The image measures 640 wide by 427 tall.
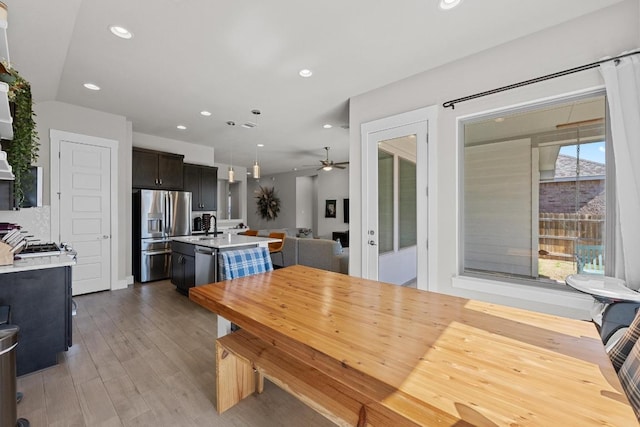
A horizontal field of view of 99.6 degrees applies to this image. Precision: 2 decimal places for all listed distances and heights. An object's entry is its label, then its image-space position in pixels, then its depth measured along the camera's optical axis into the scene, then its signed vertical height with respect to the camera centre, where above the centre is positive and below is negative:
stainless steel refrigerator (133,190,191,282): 4.78 -0.29
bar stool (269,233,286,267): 5.70 -0.69
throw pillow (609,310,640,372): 1.07 -0.54
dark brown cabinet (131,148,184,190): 4.91 +0.83
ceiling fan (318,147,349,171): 6.53 +1.20
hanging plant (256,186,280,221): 9.93 +0.38
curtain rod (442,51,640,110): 1.92 +1.08
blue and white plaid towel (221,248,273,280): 2.16 -0.42
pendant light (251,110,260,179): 4.03 +0.70
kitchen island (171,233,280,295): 3.55 -0.60
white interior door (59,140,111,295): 3.89 +0.06
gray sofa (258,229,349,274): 5.07 -0.82
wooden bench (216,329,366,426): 1.16 -0.84
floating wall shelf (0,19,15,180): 1.48 +0.65
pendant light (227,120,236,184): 4.50 +0.71
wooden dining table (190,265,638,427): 0.73 -0.52
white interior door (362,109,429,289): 2.95 +0.15
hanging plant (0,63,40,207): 2.14 +0.65
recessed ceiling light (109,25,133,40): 2.19 +1.51
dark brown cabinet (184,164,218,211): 5.96 +0.64
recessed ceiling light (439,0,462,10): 1.86 +1.46
